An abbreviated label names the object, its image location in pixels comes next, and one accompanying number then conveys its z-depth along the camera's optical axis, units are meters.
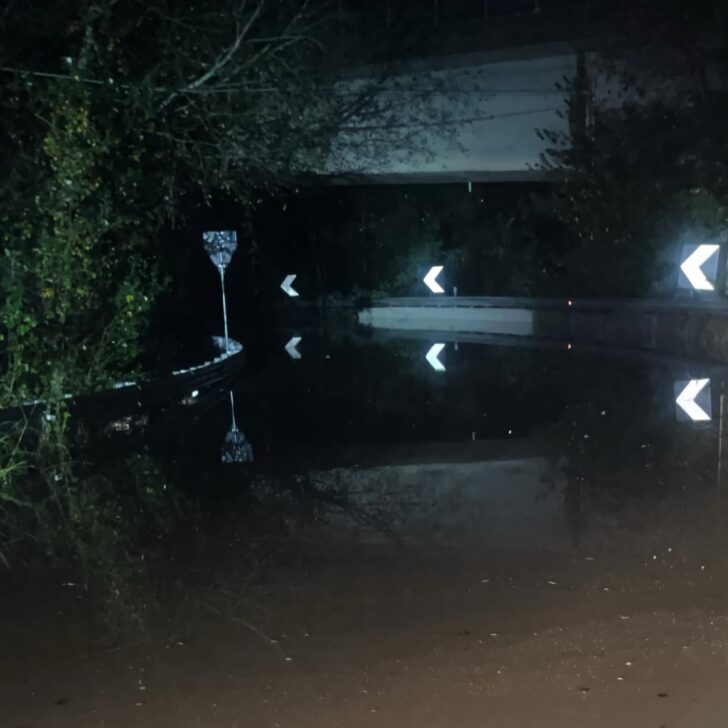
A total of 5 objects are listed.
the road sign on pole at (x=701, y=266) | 19.67
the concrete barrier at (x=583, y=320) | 18.48
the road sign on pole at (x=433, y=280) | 34.44
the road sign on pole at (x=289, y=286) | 38.84
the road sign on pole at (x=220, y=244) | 23.41
